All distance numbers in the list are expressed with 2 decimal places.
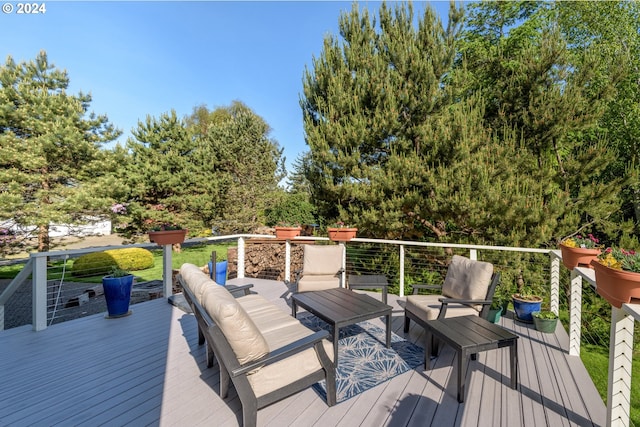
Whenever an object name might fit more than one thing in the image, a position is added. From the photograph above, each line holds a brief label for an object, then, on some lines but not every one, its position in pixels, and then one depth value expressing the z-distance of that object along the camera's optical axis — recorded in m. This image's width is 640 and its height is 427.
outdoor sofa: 1.75
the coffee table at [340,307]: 2.71
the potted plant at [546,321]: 3.41
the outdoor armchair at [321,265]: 4.29
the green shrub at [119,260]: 9.43
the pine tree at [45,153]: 8.94
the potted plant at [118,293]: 3.74
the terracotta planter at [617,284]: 1.59
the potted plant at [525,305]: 3.74
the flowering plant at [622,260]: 1.68
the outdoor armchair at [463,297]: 2.94
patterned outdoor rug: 2.35
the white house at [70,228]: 9.50
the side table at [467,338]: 2.17
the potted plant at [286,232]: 5.44
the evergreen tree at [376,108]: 6.99
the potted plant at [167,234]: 4.11
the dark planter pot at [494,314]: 3.69
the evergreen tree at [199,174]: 12.27
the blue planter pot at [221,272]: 5.05
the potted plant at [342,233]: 5.09
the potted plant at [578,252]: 2.77
